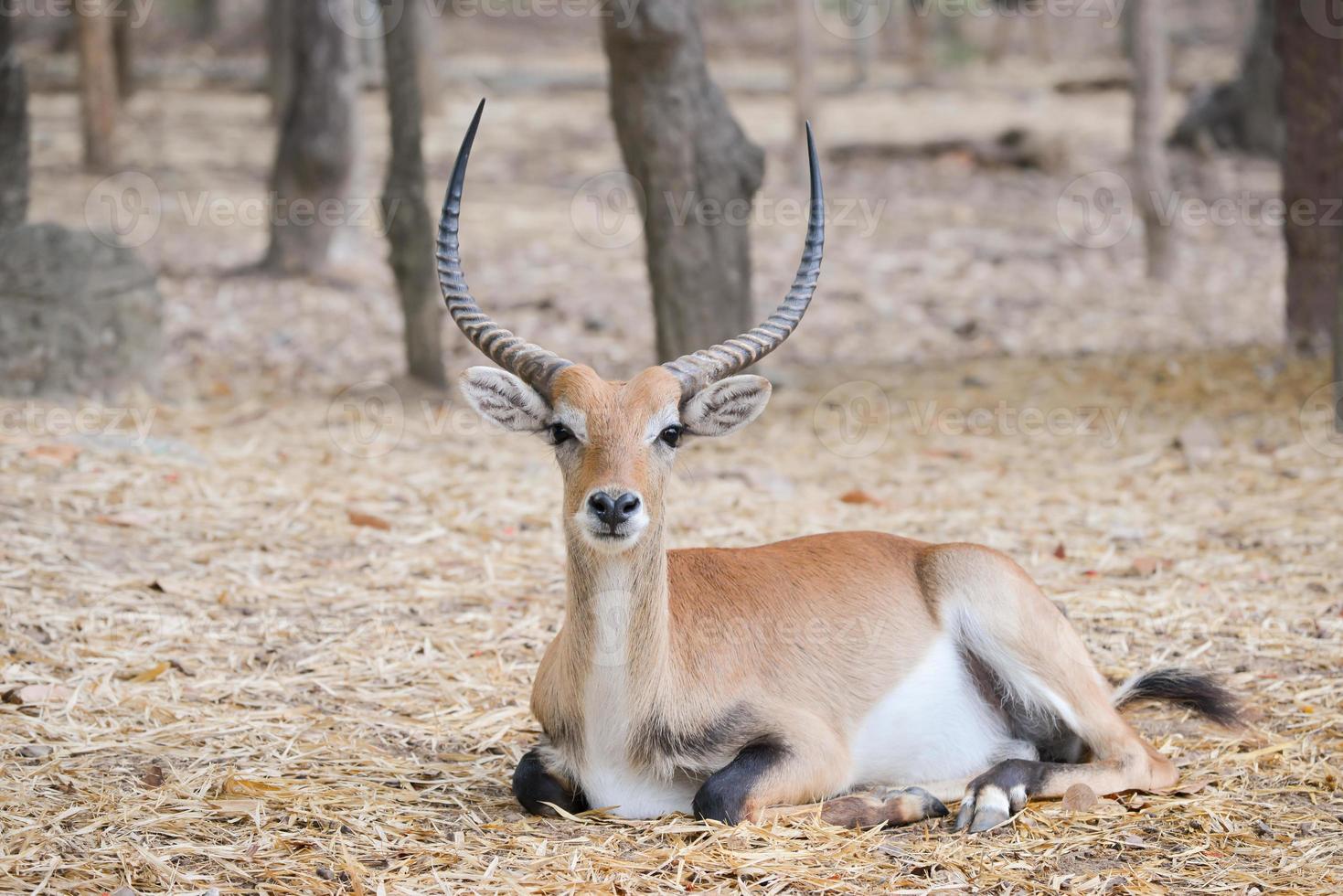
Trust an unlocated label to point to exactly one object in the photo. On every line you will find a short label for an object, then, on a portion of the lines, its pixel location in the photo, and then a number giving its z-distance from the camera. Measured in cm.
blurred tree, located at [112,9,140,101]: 4254
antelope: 930
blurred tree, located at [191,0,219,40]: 6481
